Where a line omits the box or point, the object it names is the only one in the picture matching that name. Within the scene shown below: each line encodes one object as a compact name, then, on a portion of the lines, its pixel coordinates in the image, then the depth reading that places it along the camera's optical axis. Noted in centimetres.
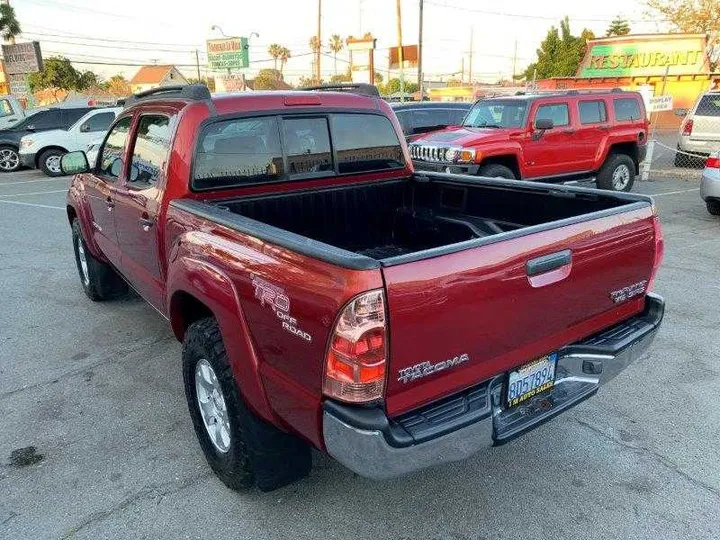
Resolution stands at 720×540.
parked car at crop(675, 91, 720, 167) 1286
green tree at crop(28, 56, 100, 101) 4875
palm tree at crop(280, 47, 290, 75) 8928
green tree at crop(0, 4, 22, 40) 3600
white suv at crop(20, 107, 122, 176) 1559
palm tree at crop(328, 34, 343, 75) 9028
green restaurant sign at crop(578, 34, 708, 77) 3033
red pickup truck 197
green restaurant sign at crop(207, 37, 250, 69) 4588
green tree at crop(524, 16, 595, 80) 4372
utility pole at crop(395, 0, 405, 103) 2936
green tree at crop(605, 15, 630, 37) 6247
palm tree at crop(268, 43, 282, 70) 8919
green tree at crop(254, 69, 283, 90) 6671
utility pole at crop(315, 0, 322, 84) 3819
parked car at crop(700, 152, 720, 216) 795
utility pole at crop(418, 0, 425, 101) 3047
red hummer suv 917
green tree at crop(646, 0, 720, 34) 3247
